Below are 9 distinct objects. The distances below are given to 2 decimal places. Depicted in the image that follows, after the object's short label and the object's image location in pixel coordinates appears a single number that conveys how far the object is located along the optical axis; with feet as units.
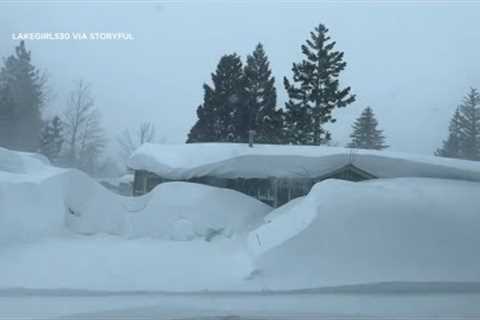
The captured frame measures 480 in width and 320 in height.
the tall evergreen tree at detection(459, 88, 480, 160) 110.11
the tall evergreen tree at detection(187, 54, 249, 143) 90.38
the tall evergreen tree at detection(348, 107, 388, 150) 127.44
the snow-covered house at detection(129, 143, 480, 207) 44.93
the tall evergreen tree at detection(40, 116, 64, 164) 110.42
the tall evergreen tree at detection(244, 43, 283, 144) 90.84
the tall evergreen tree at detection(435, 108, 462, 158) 114.62
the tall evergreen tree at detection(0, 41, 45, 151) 91.97
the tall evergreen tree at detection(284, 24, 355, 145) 88.02
